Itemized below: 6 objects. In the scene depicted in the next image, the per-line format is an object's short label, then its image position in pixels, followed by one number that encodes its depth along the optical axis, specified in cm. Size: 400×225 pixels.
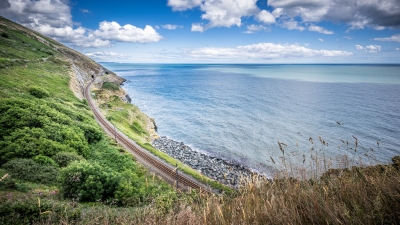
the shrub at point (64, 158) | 1739
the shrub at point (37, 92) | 3128
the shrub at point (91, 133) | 2609
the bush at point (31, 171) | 1376
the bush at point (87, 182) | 1323
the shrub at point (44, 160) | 1609
